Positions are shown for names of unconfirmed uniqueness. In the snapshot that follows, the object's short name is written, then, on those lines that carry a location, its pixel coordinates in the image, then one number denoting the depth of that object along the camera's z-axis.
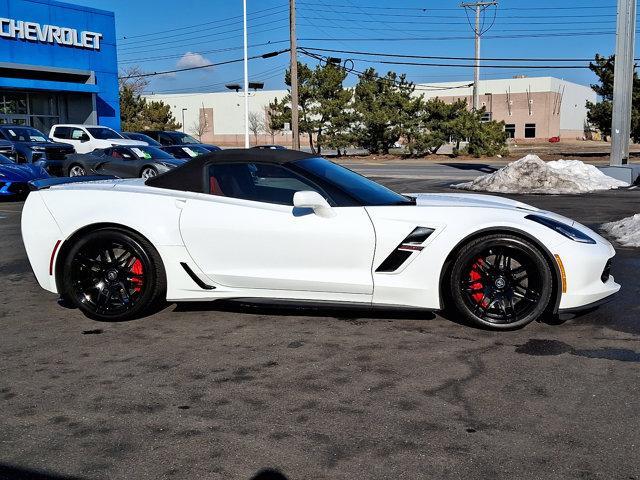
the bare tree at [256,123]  88.18
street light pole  39.38
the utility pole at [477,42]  49.00
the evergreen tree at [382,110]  46.38
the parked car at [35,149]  18.80
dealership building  31.33
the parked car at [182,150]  23.06
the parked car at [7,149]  17.67
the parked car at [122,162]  17.91
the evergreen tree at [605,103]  38.50
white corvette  4.83
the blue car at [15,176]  14.67
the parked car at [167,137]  29.97
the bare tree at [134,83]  73.12
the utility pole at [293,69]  33.25
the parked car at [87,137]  24.50
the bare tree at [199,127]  94.02
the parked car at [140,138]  25.77
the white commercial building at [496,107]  81.75
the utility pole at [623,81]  21.25
